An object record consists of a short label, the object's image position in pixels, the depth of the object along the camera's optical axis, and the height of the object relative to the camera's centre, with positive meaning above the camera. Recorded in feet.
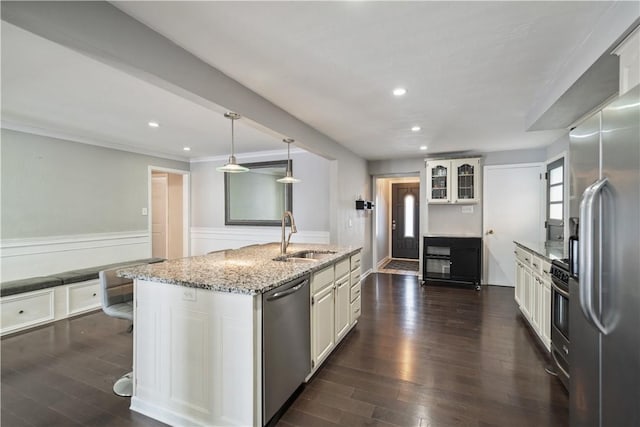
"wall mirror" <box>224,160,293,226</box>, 17.56 +0.98
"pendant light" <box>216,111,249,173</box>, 8.54 +1.31
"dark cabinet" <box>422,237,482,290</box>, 16.66 -2.82
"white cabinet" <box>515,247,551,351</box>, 8.72 -2.75
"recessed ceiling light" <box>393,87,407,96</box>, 8.39 +3.45
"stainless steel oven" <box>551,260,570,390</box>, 7.04 -2.72
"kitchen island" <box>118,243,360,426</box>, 5.54 -2.58
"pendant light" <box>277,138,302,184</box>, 10.84 +1.39
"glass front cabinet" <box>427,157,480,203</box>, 17.19 +1.80
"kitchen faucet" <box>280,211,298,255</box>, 9.27 -1.00
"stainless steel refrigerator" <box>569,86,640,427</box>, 3.50 -0.74
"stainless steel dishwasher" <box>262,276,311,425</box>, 5.74 -2.81
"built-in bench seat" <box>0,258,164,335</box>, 10.50 -3.34
